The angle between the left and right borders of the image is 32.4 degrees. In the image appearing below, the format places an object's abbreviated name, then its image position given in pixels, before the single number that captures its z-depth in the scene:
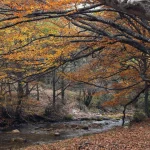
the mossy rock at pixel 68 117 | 27.73
